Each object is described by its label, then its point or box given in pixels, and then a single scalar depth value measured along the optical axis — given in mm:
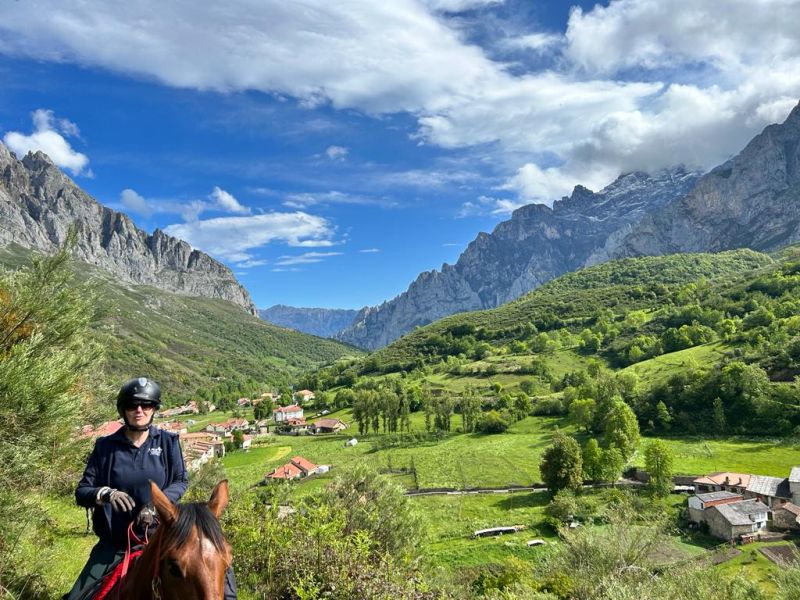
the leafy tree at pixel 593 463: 53656
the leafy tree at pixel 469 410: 87625
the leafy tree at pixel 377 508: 21422
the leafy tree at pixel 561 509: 43219
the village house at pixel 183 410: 137350
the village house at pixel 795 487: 42781
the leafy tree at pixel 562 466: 49906
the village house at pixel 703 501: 41344
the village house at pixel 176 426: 103988
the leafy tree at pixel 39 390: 10195
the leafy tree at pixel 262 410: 119938
